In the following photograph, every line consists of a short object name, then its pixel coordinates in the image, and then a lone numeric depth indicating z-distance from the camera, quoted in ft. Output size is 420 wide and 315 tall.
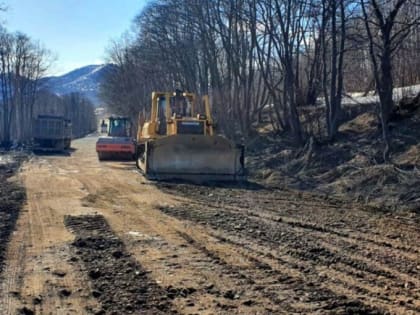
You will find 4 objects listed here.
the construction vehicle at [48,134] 136.46
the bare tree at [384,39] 53.36
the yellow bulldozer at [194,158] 57.62
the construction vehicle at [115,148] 93.30
